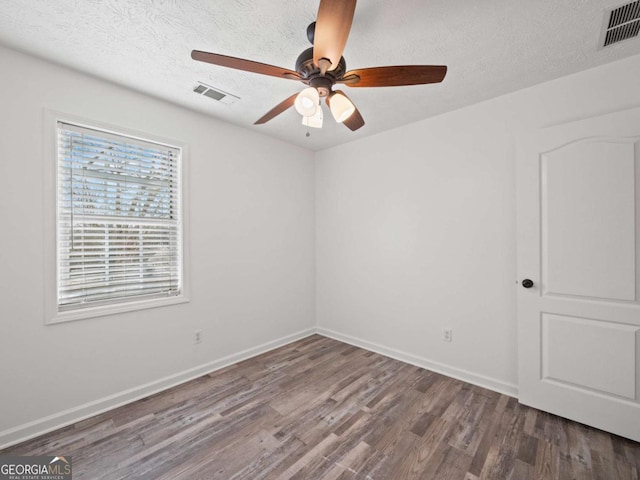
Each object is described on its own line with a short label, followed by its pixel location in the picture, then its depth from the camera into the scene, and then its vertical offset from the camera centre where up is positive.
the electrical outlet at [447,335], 2.84 -0.93
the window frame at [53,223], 2.03 +0.14
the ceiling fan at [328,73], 1.34 +0.90
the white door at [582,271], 1.93 -0.21
